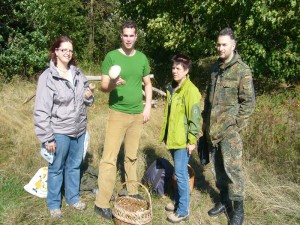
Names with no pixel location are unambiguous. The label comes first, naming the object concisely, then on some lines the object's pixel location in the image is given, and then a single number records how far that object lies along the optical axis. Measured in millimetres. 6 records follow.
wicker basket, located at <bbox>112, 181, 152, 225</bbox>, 3289
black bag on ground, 4254
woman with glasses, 3252
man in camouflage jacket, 3287
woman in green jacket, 3408
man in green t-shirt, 3412
